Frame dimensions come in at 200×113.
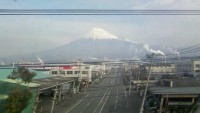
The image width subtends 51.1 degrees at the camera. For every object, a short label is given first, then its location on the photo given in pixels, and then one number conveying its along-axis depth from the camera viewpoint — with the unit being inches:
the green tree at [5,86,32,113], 462.5
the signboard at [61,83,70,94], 962.1
